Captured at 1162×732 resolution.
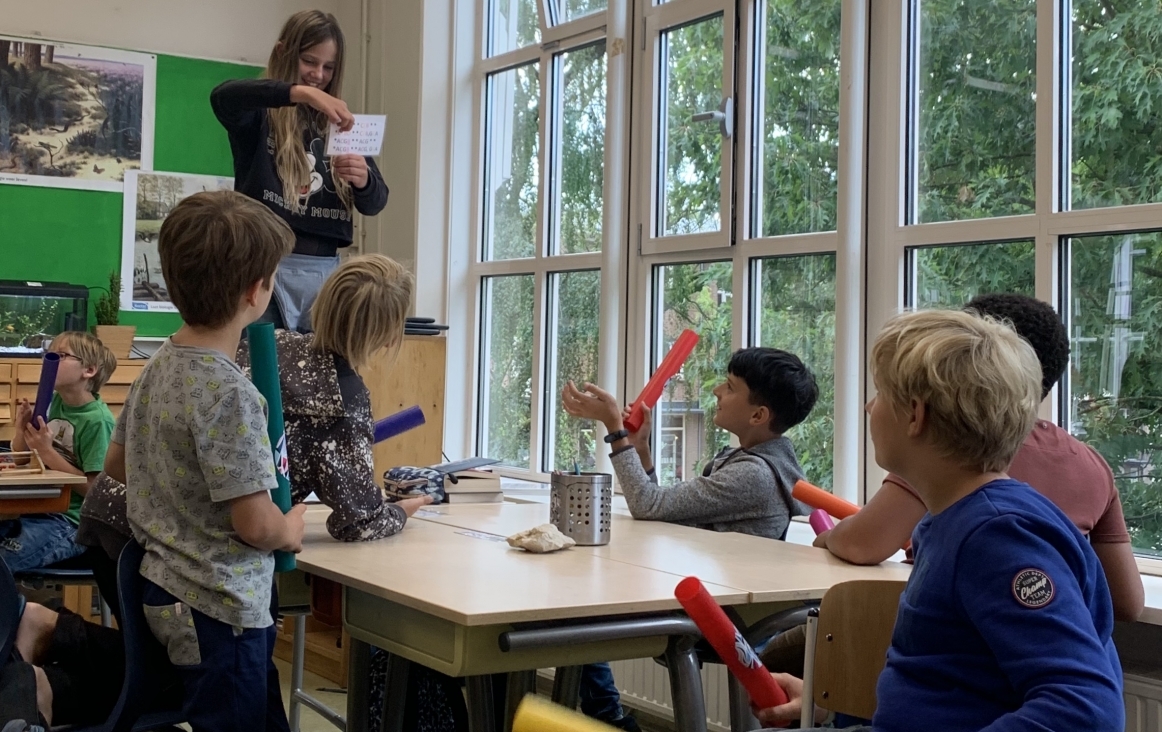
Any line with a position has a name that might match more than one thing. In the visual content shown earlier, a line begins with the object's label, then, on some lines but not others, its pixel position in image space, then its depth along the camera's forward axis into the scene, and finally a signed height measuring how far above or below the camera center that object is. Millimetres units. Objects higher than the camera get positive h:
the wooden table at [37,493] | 3180 -313
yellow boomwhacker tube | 820 -235
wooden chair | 1621 -361
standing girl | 3119 +632
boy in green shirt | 3540 -148
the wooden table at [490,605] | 1712 -324
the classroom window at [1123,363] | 2645 +66
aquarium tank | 4816 +264
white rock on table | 2225 -296
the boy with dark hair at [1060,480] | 1884 -142
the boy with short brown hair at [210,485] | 1759 -158
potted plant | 4734 +208
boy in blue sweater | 1117 -176
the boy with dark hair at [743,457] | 2682 -162
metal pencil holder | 2359 -245
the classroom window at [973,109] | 2902 +716
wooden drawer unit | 4516 -31
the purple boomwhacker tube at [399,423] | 2641 -91
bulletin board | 5023 +725
